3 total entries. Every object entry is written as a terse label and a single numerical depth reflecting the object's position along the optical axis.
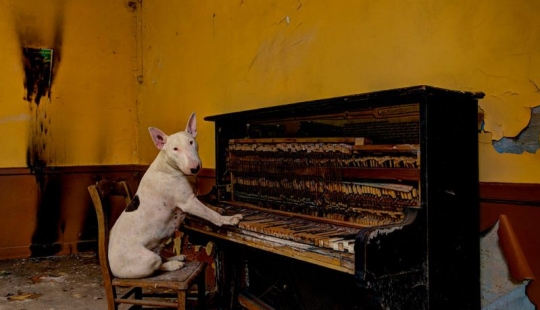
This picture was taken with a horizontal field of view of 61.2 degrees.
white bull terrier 2.71
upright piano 1.80
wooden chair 2.61
